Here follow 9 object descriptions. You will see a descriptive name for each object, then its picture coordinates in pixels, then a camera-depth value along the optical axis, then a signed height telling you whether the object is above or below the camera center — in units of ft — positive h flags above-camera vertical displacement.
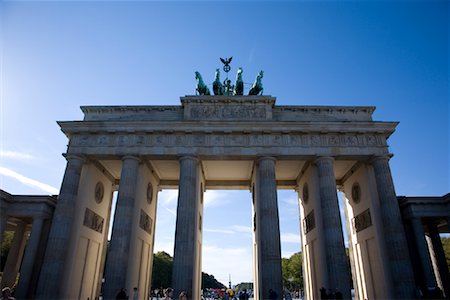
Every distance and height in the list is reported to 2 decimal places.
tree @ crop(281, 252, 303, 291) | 227.40 +3.29
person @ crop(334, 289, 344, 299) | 57.72 -3.02
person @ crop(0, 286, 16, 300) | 22.52 -1.33
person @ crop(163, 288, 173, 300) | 38.47 -2.11
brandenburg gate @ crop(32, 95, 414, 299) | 67.26 +20.94
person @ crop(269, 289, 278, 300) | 60.18 -3.27
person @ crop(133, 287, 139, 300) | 61.57 -3.30
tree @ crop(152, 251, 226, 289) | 217.97 +3.73
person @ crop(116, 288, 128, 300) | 57.82 -3.39
